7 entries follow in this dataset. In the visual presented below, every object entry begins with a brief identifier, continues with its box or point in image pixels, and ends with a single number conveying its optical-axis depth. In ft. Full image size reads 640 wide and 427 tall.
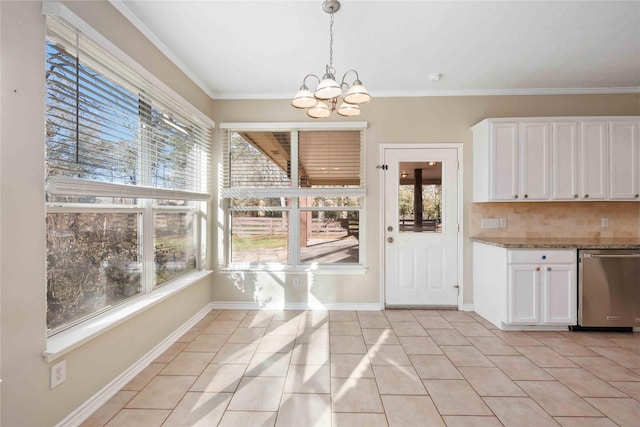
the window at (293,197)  12.05
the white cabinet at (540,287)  9.73
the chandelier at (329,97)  6.02
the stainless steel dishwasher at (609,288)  9.58
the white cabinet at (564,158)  10.56
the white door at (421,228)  11.93
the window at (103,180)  5.38
